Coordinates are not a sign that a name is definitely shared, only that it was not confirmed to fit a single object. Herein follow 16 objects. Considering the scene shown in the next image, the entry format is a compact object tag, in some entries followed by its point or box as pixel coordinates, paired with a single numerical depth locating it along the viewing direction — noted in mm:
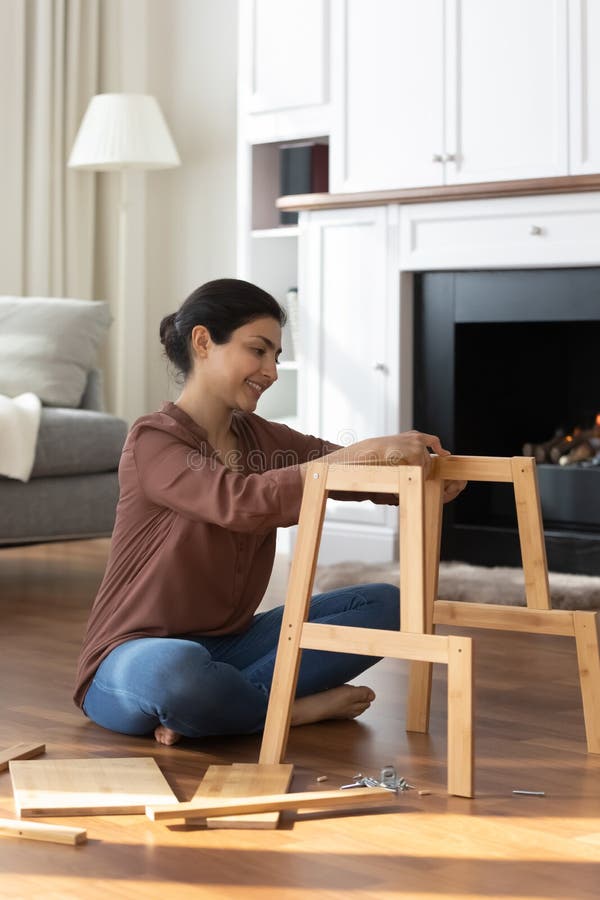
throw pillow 4059
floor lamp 4883
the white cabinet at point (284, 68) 4176
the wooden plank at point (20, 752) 1975
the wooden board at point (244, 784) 1694
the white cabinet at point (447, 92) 3699
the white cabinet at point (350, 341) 4012
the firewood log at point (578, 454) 3938
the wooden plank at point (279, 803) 1698
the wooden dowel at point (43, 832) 1637
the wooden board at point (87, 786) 1745
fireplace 3773
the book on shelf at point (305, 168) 4363
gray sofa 3607
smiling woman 2004
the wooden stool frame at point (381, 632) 1811
